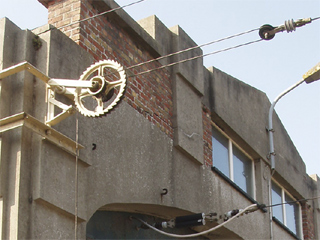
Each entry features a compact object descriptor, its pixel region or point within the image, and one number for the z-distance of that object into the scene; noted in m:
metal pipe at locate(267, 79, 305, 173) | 15.01
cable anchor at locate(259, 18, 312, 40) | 8.20
